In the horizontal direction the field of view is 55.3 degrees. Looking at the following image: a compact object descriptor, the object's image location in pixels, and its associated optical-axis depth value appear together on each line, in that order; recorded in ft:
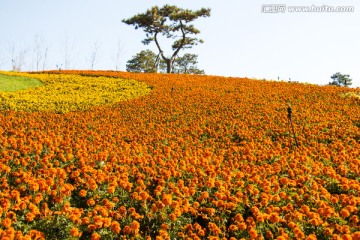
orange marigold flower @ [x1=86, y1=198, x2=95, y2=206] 17.88
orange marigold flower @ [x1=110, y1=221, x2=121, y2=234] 14.76
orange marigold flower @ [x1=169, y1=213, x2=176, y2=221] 16.17
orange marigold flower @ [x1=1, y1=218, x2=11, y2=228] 14.52
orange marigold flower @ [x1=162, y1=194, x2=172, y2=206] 17.15
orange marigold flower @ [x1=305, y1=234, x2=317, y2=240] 13.72
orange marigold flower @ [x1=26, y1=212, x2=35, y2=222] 15.52
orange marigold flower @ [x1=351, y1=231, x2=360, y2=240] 13.90
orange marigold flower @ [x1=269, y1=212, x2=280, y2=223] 15.92
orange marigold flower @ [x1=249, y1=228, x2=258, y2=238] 14.55
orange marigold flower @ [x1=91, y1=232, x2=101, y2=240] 14.08
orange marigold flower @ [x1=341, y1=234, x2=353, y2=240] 13.48
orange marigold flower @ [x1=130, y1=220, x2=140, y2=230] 15.10
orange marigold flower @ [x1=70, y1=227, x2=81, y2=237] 14.42
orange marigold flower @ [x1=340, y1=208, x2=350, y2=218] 16.15
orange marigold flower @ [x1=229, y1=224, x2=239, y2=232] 15.75
